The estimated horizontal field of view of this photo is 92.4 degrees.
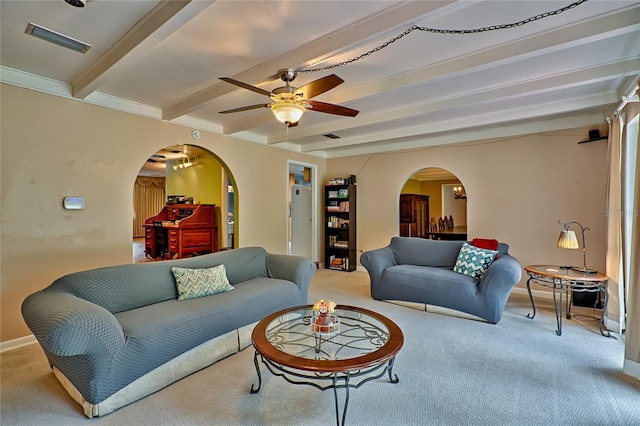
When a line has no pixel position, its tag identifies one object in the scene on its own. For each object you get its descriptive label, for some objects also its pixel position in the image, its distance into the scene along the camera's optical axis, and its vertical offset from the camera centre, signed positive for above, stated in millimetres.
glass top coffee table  1719 -909
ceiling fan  2329 +882
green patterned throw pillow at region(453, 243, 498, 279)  3750 -660
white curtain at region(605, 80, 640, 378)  3107 +33
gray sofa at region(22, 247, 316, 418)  1819 -848
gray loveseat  3381 -865
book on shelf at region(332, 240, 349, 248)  6582 -788
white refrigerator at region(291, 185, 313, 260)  6820 -329
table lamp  3283 -367
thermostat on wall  3232 +38
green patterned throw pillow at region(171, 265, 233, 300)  2848 -721
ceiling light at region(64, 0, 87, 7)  1852 +1243
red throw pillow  3922 -468
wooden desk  6059 -452
